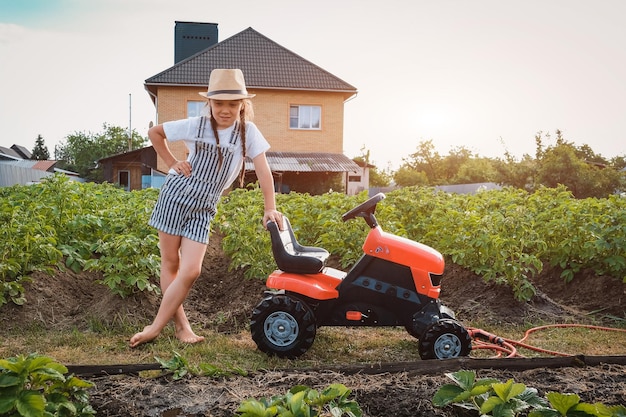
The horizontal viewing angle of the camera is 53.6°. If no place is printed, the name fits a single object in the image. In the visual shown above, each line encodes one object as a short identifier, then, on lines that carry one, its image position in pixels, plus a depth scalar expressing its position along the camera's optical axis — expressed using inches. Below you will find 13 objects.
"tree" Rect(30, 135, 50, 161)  2891.2
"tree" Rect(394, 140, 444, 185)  2245.3
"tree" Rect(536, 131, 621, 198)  906.7
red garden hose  155.4
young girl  150.7
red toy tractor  147.9
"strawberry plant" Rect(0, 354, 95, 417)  82.2
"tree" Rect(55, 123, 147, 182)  2335.1
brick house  892.6
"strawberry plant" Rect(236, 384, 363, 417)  82.4
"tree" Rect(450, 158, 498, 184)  1857.8
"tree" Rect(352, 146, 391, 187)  2029.5
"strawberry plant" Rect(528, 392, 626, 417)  86.4
